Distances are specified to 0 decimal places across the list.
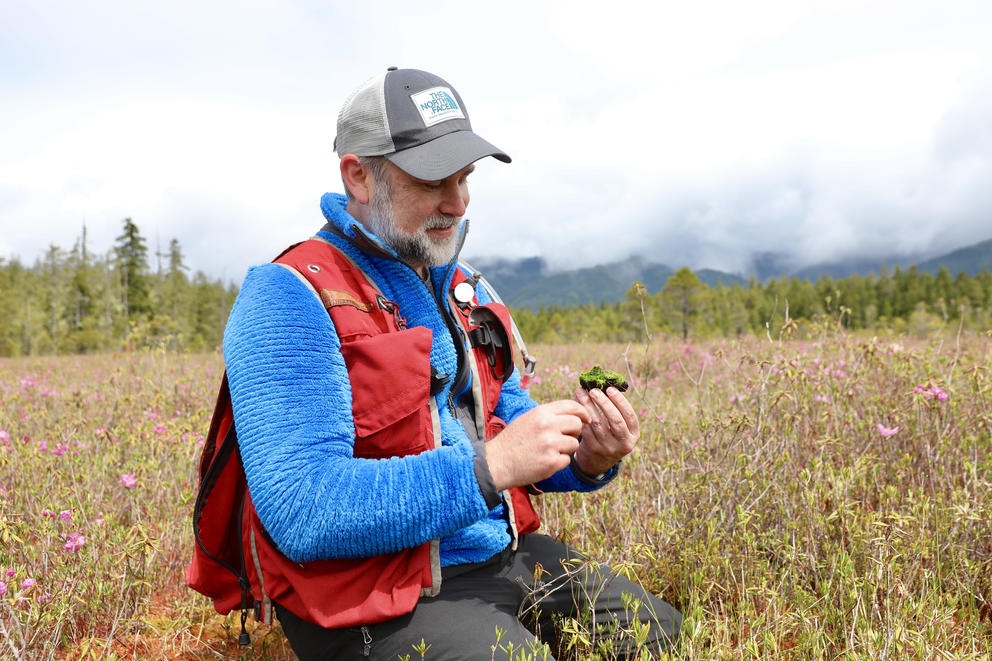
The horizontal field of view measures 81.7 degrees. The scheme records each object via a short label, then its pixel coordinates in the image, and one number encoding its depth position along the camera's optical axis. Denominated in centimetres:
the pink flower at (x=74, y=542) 229
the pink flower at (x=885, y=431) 288
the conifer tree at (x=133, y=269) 4825
